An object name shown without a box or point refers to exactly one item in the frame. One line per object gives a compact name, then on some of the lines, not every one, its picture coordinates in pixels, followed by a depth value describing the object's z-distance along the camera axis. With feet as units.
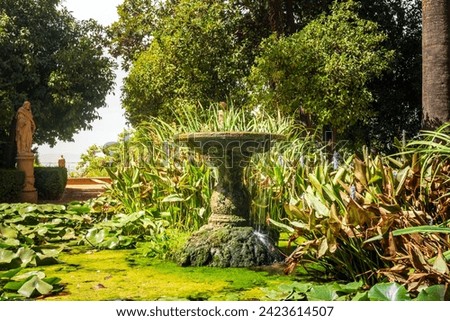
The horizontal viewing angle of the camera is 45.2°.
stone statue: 48.83
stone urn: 17.03
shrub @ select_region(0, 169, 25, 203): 45.47
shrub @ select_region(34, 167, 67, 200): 53.98
